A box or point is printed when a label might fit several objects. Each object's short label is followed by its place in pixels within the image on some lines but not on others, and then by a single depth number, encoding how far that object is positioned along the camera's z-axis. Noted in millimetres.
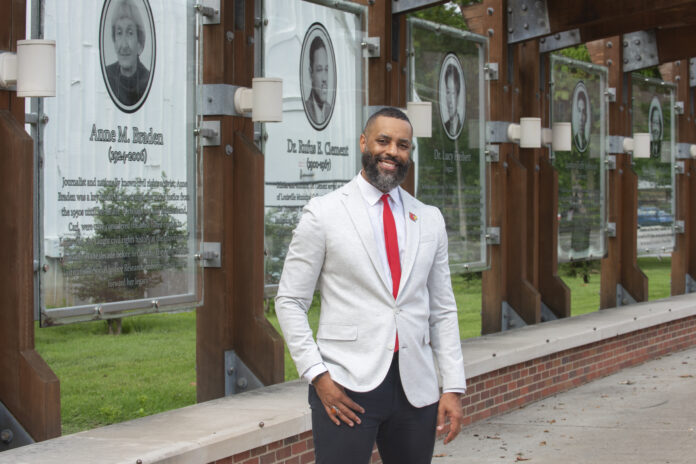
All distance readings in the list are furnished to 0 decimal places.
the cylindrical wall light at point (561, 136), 11117
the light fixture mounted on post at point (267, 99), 6758
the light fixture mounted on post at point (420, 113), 8625
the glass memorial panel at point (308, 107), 7336
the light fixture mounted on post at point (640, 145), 12938
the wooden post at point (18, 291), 5156
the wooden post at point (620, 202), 12727
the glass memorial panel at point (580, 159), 11609
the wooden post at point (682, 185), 14656
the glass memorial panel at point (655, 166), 13625
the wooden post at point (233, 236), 6859
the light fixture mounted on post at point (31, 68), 5074
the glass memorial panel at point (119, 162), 5598
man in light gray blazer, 3512
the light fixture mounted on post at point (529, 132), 10258
